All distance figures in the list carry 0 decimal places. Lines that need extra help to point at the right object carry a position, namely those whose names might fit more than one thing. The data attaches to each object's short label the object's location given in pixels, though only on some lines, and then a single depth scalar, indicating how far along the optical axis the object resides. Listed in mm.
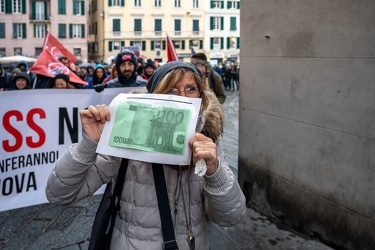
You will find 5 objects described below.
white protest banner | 3939
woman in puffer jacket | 1788
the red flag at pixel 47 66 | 6902
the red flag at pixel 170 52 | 7676
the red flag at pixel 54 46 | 8344
